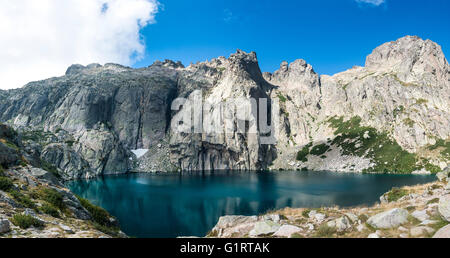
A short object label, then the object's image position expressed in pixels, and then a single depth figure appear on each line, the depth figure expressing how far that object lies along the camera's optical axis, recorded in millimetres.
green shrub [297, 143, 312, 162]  158462
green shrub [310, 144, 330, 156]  158200
